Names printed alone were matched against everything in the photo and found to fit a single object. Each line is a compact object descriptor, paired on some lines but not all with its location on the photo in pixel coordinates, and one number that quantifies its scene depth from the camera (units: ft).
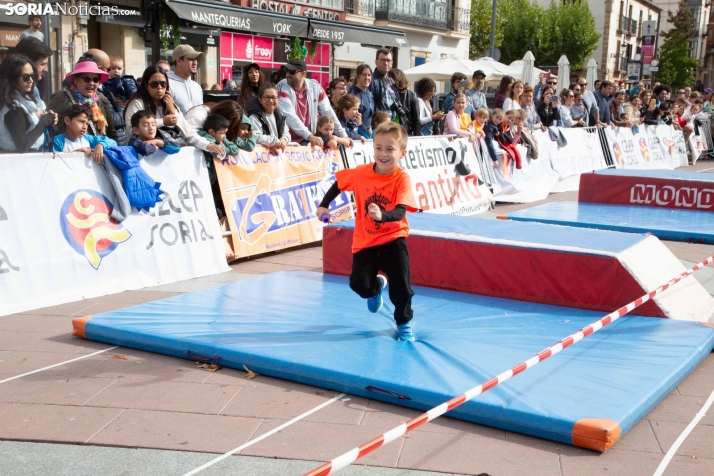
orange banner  27.78
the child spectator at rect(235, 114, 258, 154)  28.40
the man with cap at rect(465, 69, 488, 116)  46.34
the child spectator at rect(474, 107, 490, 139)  43.16
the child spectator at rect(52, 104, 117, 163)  23.34
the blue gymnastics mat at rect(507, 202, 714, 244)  34.37
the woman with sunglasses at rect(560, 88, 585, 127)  56.24
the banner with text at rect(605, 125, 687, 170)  61.16
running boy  17.37
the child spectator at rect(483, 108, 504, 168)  44.04
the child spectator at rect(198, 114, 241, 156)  27.35
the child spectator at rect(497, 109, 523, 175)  45.27
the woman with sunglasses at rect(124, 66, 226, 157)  26.03
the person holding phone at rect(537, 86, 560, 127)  52.34
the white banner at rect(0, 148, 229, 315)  21.35
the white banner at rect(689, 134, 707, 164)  76.59
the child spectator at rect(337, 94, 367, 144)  34.50
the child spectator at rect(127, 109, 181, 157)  24.71
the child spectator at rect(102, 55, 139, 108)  30.98
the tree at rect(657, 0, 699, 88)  207.21
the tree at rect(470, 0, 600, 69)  191.83
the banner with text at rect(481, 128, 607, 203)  45.50
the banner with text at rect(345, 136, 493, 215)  37.14
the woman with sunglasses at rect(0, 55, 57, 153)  23.31
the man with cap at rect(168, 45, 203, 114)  28.78
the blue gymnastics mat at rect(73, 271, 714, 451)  13.87
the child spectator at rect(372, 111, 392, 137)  35.27
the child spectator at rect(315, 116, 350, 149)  32.63
